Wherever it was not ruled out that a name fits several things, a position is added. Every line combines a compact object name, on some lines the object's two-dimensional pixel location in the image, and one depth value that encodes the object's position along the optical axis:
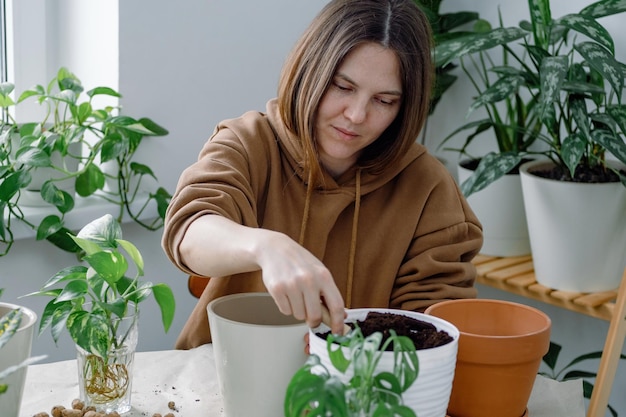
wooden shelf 1.86
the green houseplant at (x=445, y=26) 2.25
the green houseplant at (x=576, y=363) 2.06
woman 1.33
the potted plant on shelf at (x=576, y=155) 1.74
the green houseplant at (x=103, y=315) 1.05
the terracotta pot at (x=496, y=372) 0.96
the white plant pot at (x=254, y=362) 0.95
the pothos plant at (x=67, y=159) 1.80
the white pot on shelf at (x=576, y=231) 1.82
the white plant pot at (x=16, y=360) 0.90
